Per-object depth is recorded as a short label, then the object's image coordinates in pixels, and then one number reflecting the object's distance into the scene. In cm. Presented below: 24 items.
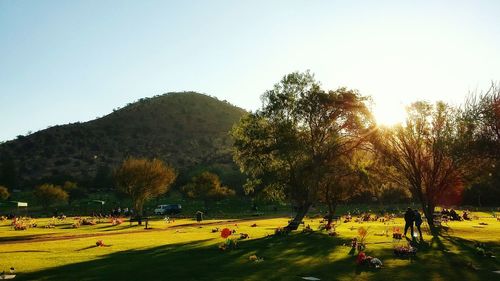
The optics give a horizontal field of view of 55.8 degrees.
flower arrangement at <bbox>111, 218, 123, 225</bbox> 6819
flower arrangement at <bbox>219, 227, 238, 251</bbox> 3549
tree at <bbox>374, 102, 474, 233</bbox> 4903
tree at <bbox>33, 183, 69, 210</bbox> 10562
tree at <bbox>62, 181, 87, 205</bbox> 12490
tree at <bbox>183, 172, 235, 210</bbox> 11188
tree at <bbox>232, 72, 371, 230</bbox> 5153
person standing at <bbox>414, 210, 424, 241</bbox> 4138
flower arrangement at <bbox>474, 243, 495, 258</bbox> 3225
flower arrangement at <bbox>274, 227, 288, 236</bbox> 4634
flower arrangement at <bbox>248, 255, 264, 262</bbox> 2989
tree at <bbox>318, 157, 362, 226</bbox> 5162
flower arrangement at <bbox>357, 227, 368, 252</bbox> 3404
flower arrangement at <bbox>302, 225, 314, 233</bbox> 4891
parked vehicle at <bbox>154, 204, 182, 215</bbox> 10356
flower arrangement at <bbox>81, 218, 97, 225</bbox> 6862
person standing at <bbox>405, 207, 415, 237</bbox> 4116
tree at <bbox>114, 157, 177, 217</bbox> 8169
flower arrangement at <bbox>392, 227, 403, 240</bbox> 3999
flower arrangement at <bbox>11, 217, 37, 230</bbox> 5955
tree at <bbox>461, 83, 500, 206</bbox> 3953
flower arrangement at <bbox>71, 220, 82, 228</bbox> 6388
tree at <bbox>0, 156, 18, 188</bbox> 14825
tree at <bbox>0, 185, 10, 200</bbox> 11306
